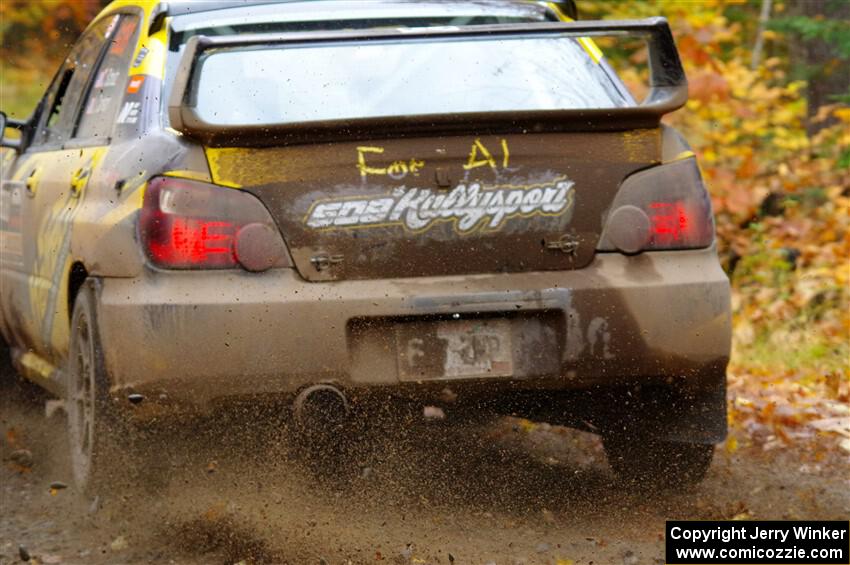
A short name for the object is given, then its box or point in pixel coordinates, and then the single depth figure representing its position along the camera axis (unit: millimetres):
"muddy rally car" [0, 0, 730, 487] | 8781
